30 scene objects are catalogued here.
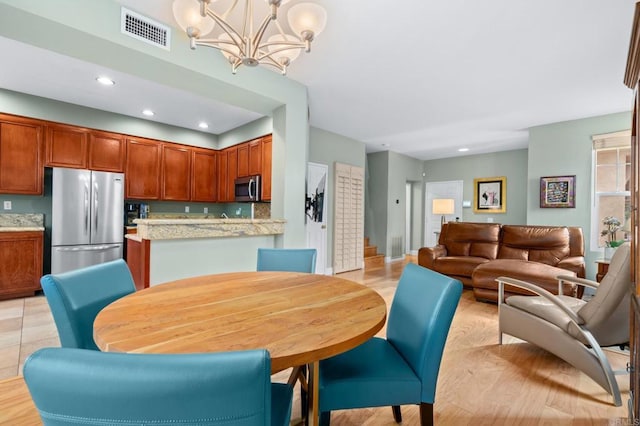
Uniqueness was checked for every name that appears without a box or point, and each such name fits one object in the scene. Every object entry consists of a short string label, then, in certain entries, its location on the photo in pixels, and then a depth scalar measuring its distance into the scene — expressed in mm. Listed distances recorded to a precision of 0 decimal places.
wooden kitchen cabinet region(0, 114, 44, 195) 3643
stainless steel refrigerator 3799
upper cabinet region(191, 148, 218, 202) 5188
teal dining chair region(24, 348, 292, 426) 472
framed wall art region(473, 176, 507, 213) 6645
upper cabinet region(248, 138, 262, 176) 4434
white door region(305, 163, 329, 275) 5059
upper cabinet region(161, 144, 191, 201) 4891
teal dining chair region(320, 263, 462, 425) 1146
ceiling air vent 2107
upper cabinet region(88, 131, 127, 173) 4227
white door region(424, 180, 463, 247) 7293
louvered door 5527
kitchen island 2348
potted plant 3621
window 4109
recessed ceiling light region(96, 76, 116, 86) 3241
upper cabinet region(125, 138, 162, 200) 4547
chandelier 1667
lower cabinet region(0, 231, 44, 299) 3508
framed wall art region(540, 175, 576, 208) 4438
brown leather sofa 3406
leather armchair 1738
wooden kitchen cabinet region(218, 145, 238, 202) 5023
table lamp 6172
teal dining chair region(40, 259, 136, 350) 1172
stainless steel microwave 4391
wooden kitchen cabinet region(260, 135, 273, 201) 4270
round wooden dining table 853
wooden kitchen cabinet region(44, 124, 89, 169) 3914
